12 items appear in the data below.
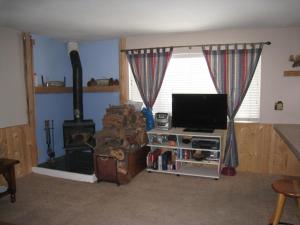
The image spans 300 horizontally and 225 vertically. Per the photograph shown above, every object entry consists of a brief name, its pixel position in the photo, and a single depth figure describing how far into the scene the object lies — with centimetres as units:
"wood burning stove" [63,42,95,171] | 449
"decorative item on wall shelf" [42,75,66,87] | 443
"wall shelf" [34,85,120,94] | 427
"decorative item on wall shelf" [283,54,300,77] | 372
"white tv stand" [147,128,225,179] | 380
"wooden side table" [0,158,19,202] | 300
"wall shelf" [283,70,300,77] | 373
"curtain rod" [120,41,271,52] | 379
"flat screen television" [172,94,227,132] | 388
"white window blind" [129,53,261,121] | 404
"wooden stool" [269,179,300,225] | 196
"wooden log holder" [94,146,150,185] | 364
